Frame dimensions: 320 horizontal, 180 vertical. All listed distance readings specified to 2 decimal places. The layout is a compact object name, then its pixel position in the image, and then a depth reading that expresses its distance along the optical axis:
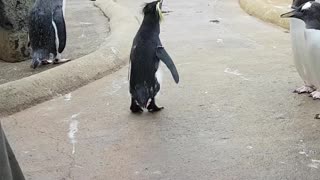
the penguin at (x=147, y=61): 4.64
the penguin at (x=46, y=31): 6.50
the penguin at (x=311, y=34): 4.42
